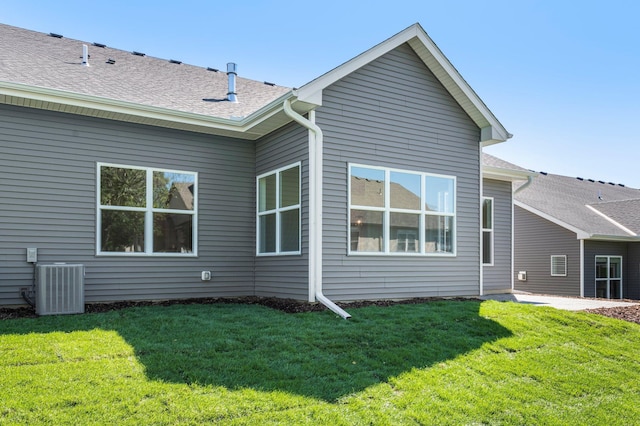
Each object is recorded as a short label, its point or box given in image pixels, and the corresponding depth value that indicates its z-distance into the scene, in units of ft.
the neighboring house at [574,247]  57.52
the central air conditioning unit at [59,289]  22.48
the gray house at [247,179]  24.85
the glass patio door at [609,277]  59.06
